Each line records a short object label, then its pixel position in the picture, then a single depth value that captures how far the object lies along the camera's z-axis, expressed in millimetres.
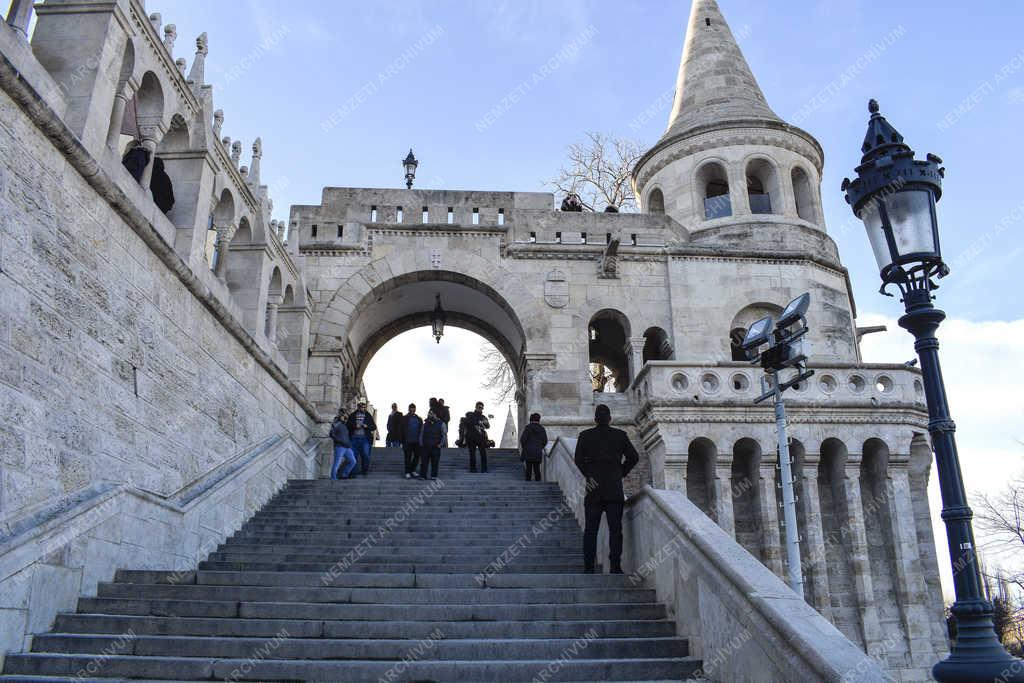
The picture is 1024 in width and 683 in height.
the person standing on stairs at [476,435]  12984
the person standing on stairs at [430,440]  11789
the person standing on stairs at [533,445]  12227
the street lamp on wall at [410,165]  17472
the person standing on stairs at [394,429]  15070
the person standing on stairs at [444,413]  14553
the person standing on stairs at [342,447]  12188
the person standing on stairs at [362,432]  12391
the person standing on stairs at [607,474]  6859
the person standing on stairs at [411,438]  12062
